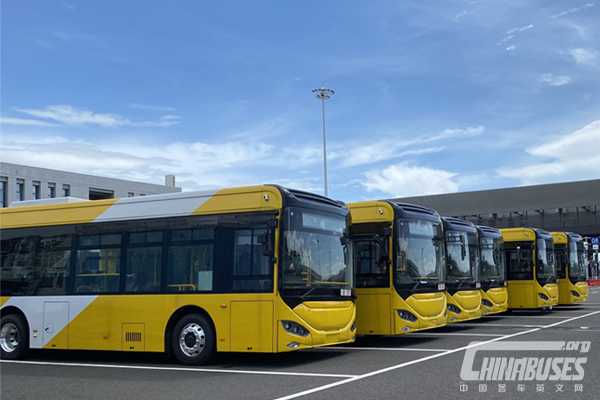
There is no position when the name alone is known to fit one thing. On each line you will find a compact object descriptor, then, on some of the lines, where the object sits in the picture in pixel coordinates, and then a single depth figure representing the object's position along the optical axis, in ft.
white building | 234.79
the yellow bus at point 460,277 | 56.39
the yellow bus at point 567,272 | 85.97
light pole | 145.38
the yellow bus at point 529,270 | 76.28
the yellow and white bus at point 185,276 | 37.58
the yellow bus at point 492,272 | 67.67
